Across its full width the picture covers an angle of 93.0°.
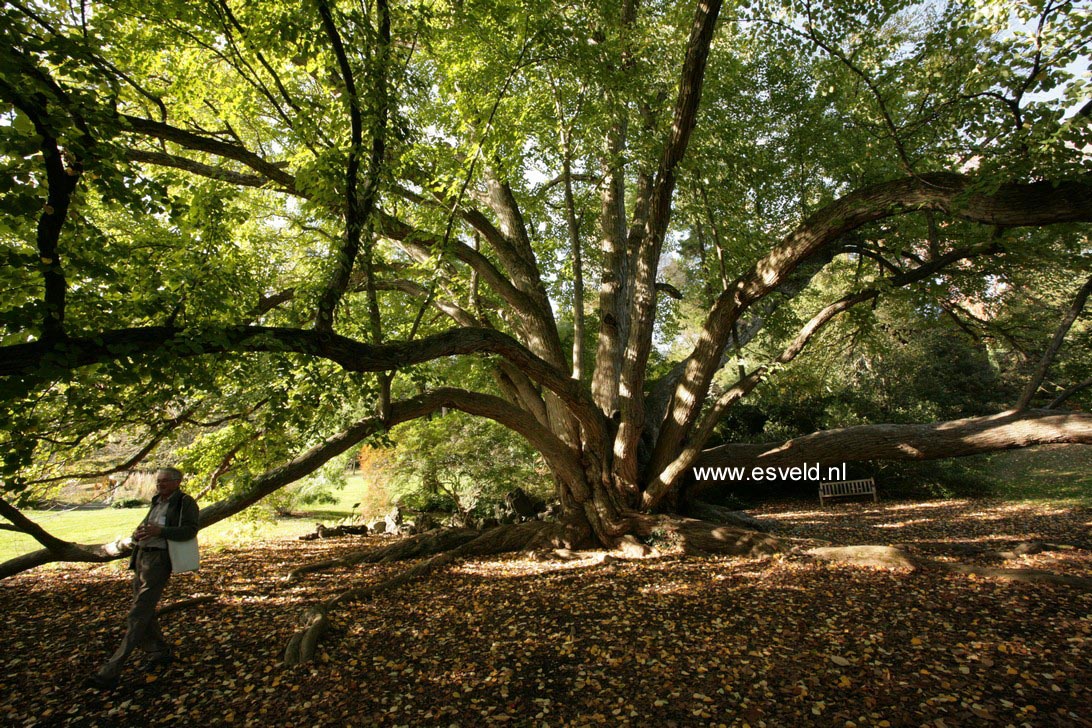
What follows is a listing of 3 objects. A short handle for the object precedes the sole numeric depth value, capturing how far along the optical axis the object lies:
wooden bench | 12.49
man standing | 3.67
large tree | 3.18
